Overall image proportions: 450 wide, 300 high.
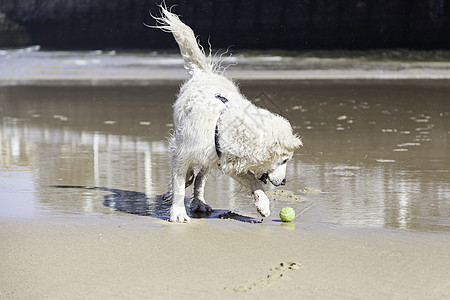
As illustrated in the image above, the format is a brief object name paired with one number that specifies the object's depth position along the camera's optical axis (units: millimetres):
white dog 11633
